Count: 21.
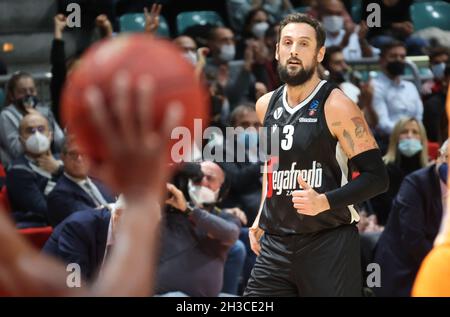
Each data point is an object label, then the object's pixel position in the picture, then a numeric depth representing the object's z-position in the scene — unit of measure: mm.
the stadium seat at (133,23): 17928
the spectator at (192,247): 11479
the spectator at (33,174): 13151
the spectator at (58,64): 14741
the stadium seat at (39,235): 12465
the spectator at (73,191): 12427
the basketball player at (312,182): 8867
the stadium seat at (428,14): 19600
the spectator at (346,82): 16152
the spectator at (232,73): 16540
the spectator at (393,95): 16226
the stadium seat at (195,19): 18645
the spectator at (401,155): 14338
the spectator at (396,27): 18555
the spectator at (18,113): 14181
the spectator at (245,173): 13875
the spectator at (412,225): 12390
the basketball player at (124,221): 3724
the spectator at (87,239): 10740
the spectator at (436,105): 16794
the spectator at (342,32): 18257
